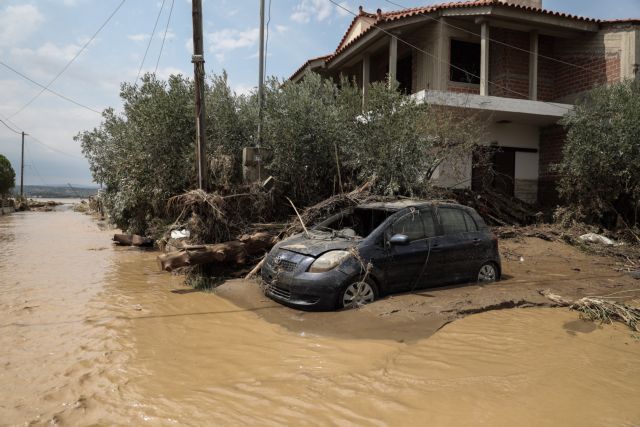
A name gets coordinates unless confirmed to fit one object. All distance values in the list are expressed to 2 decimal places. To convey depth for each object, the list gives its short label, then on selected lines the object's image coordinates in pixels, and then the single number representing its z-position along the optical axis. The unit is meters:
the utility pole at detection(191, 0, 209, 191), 9.53
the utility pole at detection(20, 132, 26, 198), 52.48
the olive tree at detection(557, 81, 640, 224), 11.80
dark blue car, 5.94
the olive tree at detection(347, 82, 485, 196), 10.57
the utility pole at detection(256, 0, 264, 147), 11.09
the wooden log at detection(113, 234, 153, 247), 13.73
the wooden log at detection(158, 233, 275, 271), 8.03
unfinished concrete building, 13.70
